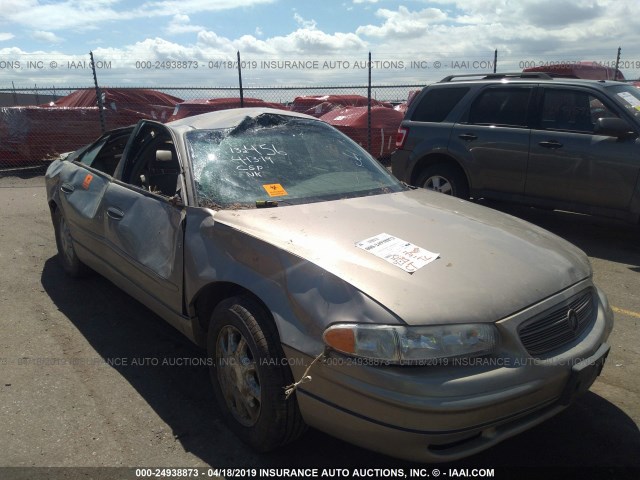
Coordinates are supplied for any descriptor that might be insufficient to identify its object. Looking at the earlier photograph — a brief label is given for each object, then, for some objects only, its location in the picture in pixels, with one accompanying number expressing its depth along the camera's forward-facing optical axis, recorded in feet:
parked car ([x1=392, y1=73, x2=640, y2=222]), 19.40
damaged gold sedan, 7.14
